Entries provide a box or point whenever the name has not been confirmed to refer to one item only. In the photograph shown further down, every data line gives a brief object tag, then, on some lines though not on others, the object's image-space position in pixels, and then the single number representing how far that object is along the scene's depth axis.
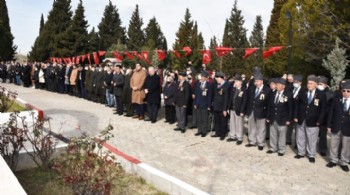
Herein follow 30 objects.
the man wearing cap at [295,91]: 8.20
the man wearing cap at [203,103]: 10.09
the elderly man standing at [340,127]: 7.11
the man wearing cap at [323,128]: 8.06
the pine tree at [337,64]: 17.55
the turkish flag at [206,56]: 16.06
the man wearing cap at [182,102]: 10.73
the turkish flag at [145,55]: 19.81
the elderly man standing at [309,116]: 7.65
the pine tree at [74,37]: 44.81
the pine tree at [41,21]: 70.76
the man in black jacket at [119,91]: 13.55
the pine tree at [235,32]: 53.41
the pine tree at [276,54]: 33.59
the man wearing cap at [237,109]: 9.01
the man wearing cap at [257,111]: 8.56
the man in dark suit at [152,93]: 12.08
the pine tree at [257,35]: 63.26
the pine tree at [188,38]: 52.34
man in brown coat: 12.45
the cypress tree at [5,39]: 50.48
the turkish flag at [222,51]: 14.52
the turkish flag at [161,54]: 18.55
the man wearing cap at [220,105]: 9.58
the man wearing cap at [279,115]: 8.11
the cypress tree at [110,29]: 60.29
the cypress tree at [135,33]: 59.22
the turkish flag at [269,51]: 13.33
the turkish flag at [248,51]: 14.08
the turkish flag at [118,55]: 22.56
